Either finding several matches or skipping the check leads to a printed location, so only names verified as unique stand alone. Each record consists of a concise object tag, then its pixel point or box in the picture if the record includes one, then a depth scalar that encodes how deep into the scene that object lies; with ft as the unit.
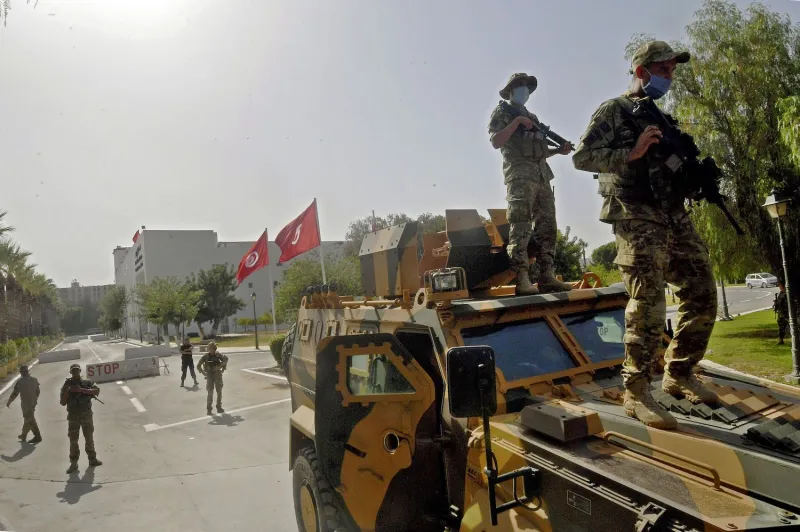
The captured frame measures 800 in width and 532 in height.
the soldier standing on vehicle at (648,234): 10.07
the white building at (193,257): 203.21
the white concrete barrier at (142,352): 79.51
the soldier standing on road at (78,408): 28.96
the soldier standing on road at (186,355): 59.67
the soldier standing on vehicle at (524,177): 17.28
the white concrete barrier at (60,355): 113.62
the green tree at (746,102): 46.01
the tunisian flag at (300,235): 56.65
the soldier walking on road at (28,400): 36.37
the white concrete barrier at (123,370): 67.51
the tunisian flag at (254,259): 68.85
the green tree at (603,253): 156.46
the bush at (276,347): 62.03
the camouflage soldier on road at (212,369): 41.78
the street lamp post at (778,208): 32.42
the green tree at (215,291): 159.84
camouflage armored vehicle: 7.45
